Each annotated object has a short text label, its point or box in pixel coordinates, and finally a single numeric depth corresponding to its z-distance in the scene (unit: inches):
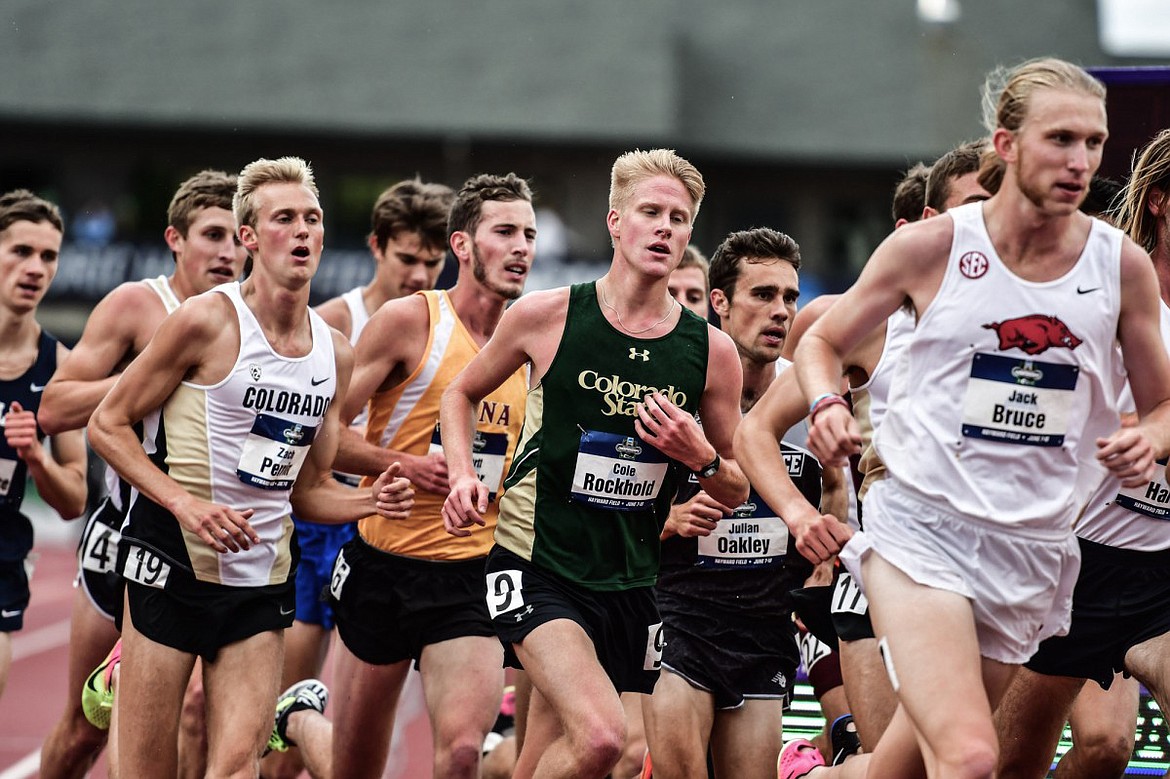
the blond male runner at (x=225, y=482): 468.8
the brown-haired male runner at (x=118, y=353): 571.5
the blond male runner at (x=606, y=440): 452.8
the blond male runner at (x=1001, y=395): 356.8
